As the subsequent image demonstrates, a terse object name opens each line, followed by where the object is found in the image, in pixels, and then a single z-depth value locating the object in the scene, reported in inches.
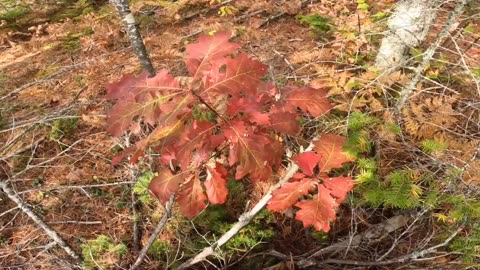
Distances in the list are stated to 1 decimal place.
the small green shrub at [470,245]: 82.2
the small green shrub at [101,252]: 91.2
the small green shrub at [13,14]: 179.0
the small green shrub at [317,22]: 157.8
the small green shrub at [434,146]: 85.3
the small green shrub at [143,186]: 95.2
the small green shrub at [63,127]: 122.1
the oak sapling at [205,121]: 57.4
